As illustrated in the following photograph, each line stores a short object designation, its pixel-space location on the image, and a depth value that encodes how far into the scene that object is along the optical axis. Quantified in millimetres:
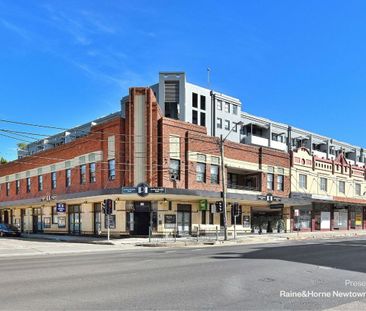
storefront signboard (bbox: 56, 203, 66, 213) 37250
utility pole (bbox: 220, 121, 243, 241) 33750
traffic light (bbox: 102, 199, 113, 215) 32594
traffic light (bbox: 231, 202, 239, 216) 36406
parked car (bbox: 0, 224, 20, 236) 44469
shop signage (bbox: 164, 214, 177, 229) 37406
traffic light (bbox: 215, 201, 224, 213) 34969
